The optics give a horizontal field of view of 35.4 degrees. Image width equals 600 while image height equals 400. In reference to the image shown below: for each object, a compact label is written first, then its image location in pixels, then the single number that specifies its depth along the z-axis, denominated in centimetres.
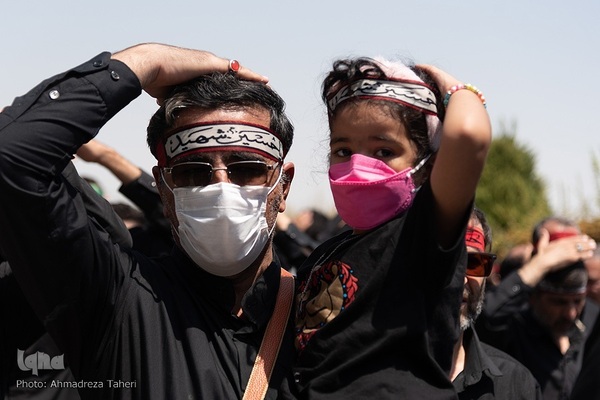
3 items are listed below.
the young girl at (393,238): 270
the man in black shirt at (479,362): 424
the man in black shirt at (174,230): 287
